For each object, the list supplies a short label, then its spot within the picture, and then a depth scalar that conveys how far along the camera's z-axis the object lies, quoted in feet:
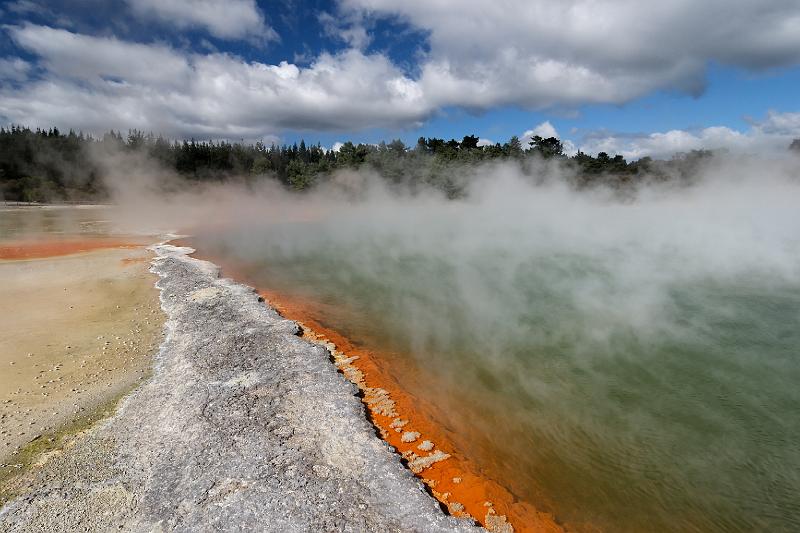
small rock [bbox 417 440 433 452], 16.20
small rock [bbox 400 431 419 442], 16.63
